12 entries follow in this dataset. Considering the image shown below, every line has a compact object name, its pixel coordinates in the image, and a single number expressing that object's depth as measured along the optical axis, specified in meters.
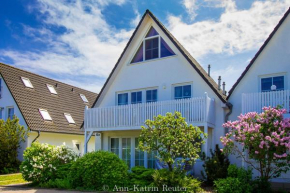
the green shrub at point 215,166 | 12.59
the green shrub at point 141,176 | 11.64
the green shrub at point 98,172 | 11.93
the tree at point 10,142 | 19.06
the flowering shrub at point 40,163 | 13.58
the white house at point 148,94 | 14.78
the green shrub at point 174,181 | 10.31
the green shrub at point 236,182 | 10.10
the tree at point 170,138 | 10.57
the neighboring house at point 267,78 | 13.15
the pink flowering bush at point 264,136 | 9.66
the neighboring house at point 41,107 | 21.69
